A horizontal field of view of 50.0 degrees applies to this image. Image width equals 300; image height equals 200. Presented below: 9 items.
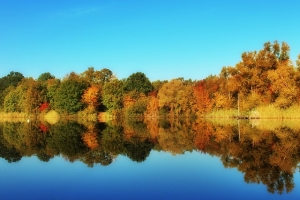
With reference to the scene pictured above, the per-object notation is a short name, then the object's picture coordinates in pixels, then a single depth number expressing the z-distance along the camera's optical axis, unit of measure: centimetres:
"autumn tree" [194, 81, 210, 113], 6031
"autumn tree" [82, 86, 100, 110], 6800
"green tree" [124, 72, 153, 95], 7569
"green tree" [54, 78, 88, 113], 6859
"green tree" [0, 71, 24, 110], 9406
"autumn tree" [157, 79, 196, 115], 6259
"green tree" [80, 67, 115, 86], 8781
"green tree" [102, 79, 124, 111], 6906
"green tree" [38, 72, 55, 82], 10938
